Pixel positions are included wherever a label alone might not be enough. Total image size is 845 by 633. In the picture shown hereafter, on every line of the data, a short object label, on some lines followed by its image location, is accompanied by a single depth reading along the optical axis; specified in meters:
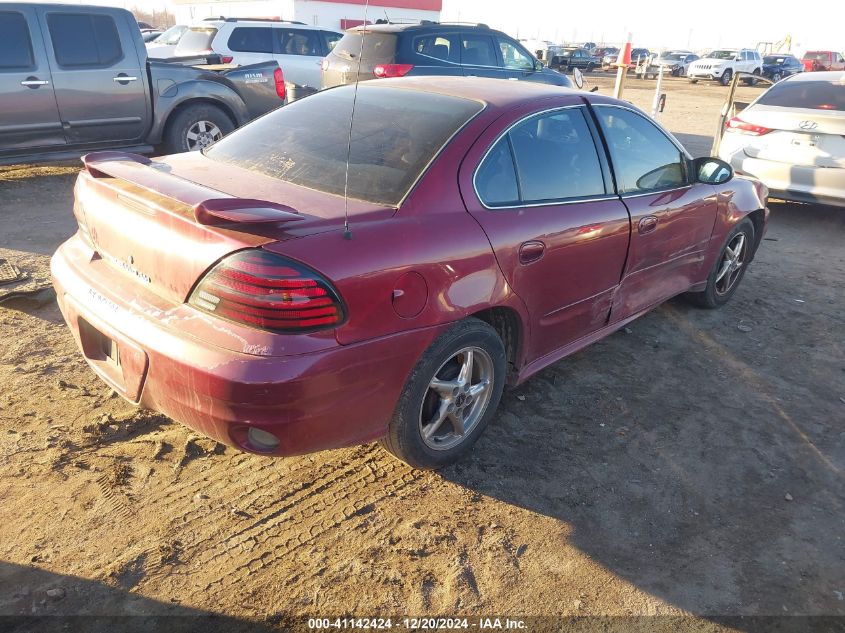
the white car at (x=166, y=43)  14.30
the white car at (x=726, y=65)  34.34
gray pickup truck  6.79
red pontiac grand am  2.30
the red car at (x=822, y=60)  35.53
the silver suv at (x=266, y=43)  12.41
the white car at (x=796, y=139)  6.98
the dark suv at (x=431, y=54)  10.12
